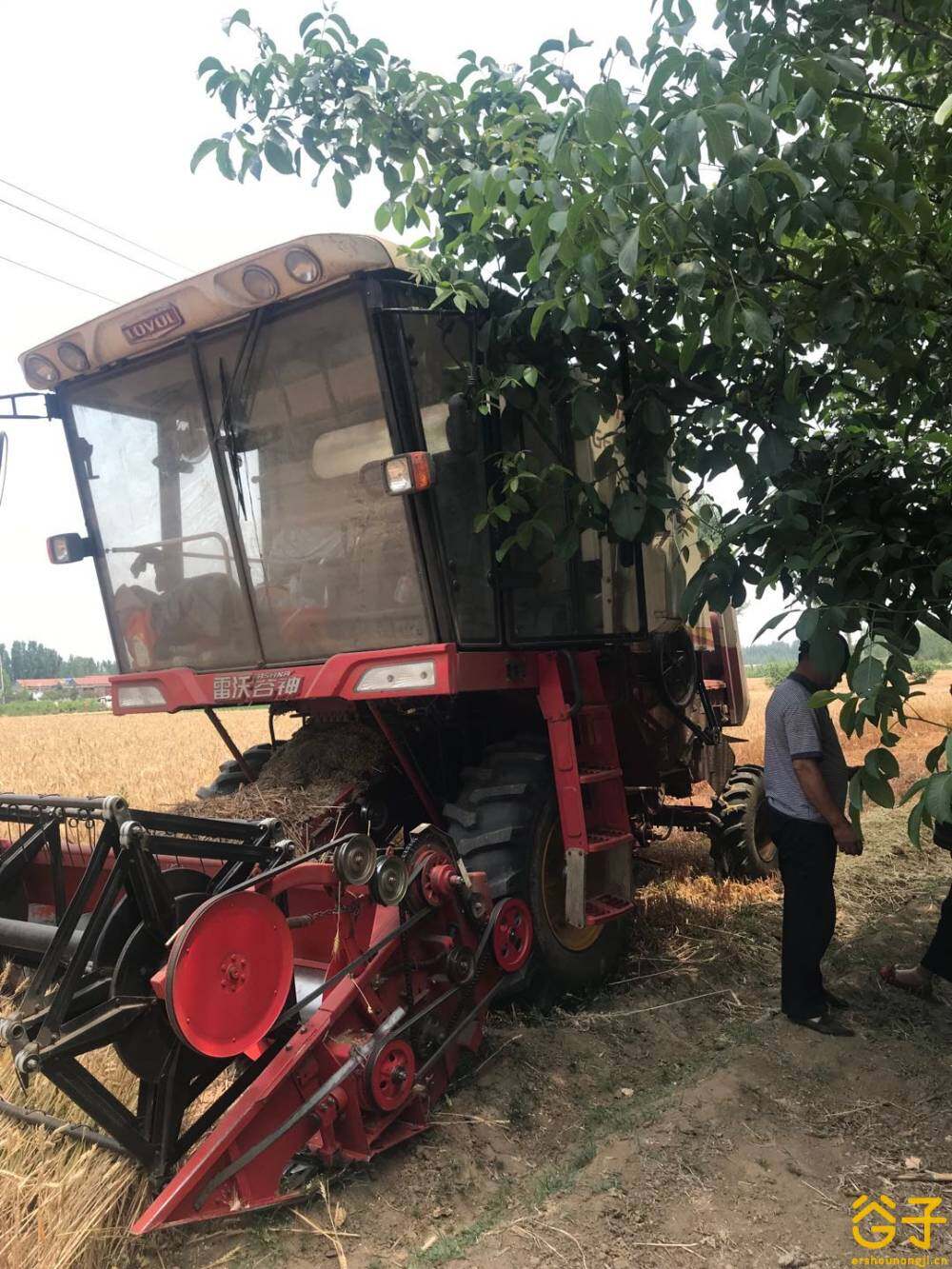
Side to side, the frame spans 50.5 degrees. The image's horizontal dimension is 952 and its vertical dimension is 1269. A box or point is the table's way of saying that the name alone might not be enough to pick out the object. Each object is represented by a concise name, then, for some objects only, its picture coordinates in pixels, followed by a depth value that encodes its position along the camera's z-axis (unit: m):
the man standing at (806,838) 4.08
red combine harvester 2.82
